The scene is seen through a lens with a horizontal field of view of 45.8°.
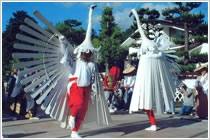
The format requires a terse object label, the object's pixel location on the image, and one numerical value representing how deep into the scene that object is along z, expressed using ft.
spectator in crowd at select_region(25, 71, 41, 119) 24.17
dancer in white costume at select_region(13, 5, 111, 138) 14.10
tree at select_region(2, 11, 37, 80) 65.99
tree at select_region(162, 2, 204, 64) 49.96
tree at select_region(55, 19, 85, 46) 85.46
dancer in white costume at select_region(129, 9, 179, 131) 16.92
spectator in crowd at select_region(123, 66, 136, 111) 29.13
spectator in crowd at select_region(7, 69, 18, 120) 25.46
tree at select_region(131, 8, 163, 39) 53.82
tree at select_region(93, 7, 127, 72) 78.12
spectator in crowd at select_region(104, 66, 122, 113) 28.53
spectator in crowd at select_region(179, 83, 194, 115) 26.50
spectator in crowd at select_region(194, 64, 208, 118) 24.13
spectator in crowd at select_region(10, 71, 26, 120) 24.22
